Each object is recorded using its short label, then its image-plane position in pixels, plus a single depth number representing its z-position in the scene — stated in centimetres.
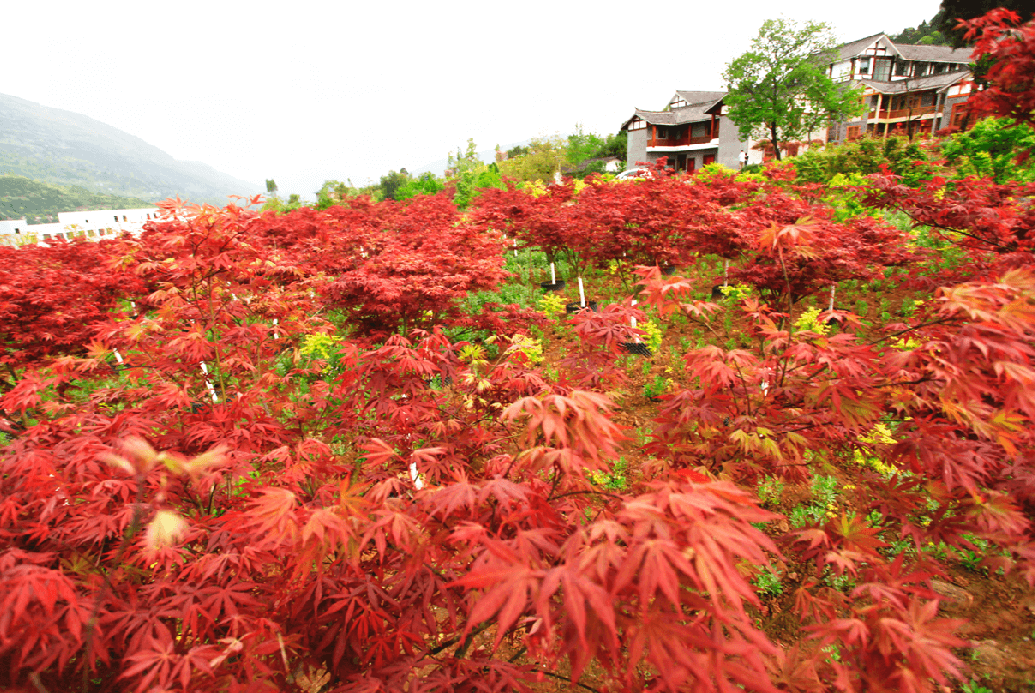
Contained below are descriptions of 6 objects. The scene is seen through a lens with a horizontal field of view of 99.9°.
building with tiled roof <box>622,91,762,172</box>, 3378
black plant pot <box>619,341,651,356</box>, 701
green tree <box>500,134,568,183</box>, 3122
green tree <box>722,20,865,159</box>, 2570
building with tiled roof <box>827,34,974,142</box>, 3195
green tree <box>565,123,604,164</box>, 3782
